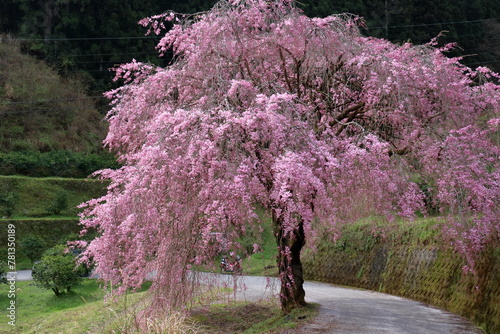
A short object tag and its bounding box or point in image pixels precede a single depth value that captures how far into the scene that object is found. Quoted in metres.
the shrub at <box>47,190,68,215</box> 24.81
